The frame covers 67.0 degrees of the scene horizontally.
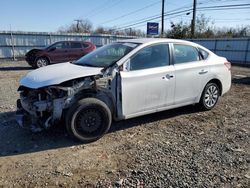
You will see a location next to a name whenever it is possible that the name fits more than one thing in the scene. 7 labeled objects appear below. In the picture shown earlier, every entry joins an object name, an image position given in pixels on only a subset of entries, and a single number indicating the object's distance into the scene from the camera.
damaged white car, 3.02
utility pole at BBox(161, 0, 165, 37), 22.40
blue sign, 15.23
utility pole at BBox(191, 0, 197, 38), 19.50
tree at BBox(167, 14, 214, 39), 22.86
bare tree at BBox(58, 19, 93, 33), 44.27
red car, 10.72
